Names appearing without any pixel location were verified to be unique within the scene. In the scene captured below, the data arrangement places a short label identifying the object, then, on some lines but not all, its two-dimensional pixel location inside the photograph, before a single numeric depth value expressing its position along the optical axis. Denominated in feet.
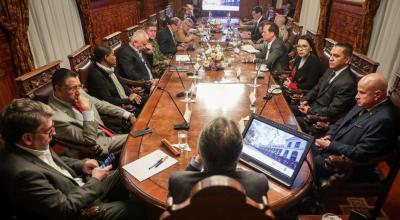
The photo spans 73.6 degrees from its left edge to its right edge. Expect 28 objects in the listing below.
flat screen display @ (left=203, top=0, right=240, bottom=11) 31.98
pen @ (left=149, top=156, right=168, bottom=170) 4.79
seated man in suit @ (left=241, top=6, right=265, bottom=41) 19.00
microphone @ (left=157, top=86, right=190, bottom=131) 5.99
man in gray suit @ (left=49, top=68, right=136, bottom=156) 6.00
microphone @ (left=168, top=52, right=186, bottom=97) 7.84
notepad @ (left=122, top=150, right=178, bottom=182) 4.59
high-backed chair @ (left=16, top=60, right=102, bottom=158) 5.97
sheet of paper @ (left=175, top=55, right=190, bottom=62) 11.83
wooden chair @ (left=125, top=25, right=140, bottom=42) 12.79
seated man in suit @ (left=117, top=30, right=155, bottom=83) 10.60
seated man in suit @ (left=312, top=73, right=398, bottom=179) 5.46
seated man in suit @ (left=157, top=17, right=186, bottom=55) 14.73
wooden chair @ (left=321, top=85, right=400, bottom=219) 5.37
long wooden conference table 4.23
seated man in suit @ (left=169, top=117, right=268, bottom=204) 3.19
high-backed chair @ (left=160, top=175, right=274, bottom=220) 2.50
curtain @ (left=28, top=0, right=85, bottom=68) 10.85
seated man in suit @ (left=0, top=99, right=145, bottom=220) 3.91
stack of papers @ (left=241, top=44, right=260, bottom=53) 13.75
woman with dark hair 10.09
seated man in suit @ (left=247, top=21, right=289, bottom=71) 11.78
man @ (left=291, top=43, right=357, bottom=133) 7.78
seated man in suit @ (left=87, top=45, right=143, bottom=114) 8.40
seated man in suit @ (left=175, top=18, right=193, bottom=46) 16.46
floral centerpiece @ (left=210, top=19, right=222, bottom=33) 19.65
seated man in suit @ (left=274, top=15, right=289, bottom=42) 17.00
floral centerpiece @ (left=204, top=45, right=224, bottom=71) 10.26
